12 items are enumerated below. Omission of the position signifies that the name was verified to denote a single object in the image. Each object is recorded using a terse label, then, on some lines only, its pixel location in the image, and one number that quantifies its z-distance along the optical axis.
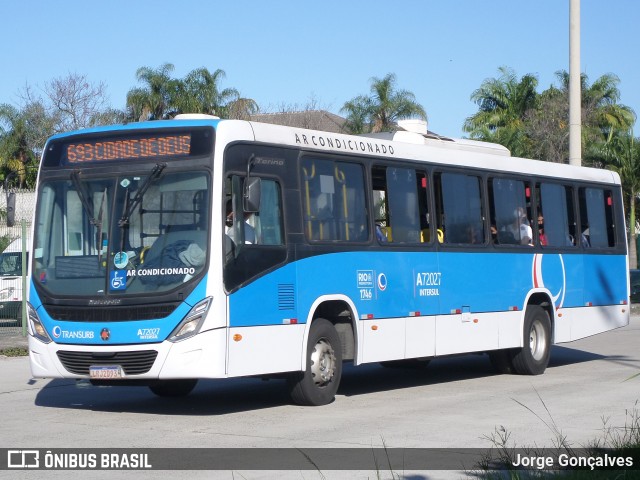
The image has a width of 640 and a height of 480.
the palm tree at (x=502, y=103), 59.34
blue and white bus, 11.97
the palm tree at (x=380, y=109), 51.47
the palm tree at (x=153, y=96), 48.31
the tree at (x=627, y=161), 48.66
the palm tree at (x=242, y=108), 46.78
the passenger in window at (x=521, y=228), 17.67
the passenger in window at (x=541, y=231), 18.27
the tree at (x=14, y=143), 53.47
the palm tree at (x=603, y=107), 59.09
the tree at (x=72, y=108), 49.03
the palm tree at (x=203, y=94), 48.28
